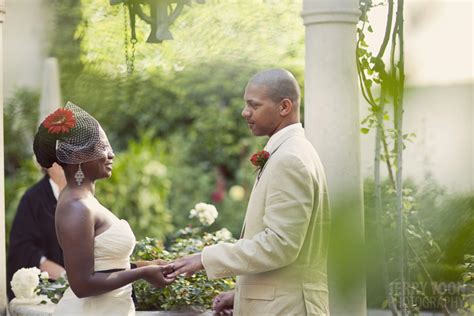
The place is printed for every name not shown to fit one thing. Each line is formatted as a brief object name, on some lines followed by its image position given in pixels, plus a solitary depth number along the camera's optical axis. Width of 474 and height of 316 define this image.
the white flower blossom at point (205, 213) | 4.86
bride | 2.73
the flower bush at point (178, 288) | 3.66
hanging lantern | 3.40
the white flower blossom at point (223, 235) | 4.39
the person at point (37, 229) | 5.91
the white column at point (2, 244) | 3.74
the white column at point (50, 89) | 7.36
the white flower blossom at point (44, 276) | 3.99
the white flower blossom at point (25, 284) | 3.85
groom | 2.70
